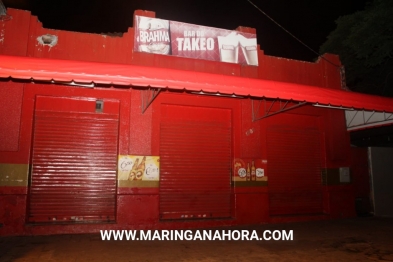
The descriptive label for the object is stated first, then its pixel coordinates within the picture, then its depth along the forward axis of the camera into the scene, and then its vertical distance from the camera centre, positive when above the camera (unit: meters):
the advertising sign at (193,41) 8.41 +3.95
